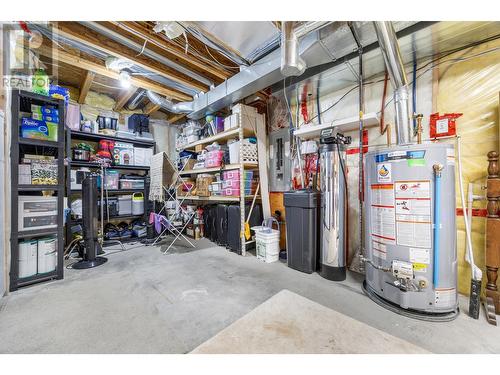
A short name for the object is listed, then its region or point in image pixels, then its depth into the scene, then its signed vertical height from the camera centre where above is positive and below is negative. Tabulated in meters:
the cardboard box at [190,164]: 4.39 +0.53
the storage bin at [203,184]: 3.76 +0.07
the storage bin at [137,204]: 4.05 -0.30
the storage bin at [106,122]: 3.85 +1.29
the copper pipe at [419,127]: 1.69 +0.50
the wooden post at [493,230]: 1.56 -0.35
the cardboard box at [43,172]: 2.18 +0.20
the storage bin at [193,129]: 4.17 +1.24
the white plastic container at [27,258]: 2.08 -0.70
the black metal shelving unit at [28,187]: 1.99 +0.03
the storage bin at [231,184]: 3.15 +0.06
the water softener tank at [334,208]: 2.18 -0.23
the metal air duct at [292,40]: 1.54 +1.15
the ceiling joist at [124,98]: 3.50 +1.71
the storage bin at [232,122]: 3.15 +1.07
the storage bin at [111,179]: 3.80 +0.19
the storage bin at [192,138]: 4.18 +1.05
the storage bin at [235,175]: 3.17 +0.21
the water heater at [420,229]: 1.50 -0.33
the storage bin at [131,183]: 3.98 +0.12
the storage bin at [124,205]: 3.96 -0.31
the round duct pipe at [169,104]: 3.59 +1.54
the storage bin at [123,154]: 3.89 +0.70
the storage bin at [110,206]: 3.73 -0.32
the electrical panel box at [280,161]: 3.15 +0.43
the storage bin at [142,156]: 4.18 +0.70
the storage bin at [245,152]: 3.16 +0.57
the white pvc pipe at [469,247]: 1.54 -0.50
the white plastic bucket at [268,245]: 2.75 -0.79
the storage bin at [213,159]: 3.51 +0.53
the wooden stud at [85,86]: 2.98 +1.70
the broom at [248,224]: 3.11 -0.56
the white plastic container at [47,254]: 2.18 -0.70
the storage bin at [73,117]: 3.39 +1.25
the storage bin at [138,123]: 4.28 +1.42
